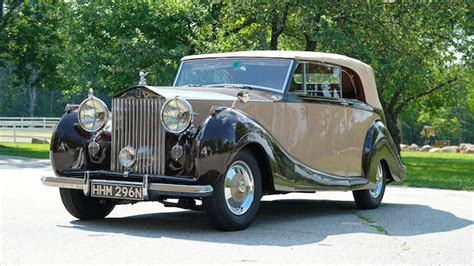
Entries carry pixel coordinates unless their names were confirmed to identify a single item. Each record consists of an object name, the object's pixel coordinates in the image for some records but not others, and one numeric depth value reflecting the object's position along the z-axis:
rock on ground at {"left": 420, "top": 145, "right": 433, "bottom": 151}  55.94
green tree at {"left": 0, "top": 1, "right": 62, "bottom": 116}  33.28
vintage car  7.43
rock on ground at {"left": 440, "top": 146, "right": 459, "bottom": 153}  53.62
